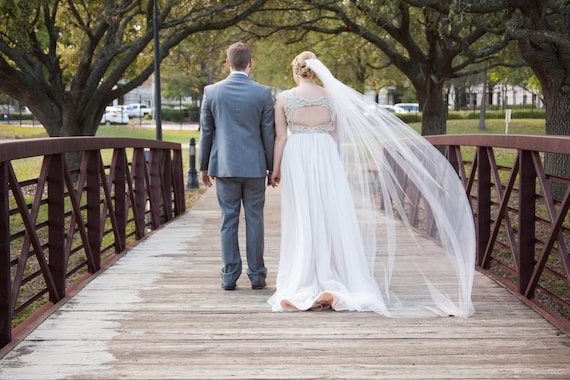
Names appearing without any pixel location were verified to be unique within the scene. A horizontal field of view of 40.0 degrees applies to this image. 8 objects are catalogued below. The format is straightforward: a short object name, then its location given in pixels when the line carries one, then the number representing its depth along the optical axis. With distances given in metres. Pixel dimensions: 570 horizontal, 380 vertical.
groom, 6.16
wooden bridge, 4.25
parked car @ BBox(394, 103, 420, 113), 64.21
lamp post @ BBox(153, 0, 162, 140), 14.94
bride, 5.81
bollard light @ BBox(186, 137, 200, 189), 18.97
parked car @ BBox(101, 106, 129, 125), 53.03
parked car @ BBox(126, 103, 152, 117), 64.94
